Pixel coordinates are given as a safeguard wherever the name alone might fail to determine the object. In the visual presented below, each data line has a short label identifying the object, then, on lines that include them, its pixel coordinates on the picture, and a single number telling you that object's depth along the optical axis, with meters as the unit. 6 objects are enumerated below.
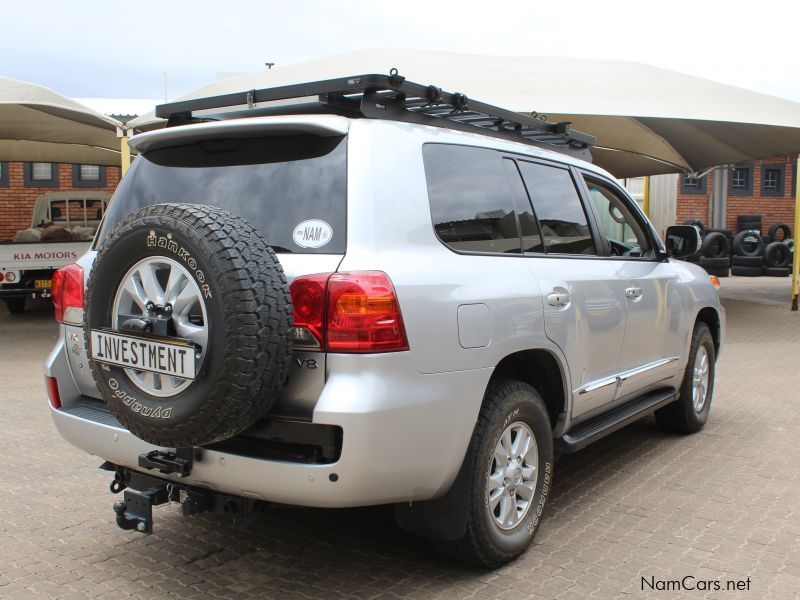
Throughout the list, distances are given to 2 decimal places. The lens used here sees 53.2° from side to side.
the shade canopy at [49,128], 10.74
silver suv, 2.77
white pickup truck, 11.32
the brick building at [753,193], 25.16
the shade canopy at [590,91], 11.31
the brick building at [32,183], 20.23
